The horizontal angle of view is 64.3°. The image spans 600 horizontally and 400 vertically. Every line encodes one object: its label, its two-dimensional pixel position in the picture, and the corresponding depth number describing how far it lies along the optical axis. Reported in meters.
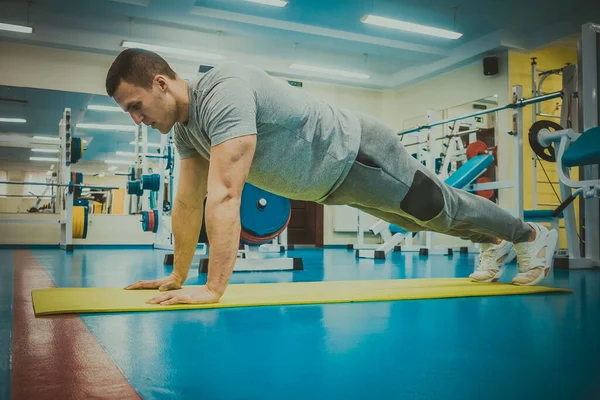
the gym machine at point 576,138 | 3.60
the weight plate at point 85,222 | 6.05
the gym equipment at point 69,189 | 5.66
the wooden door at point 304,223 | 8.57
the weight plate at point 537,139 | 3.95
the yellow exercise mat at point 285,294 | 1.42
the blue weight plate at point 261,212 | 3.02
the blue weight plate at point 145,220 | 4.68
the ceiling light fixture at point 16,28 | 5.80
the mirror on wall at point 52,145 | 6.56
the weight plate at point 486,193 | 5.85
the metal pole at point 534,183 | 4.94
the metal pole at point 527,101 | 3.53
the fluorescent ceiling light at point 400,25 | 5.92
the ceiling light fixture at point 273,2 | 5.65
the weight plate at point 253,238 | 3.07
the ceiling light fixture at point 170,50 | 6.52
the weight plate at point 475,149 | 6.17
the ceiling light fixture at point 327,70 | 7.29
